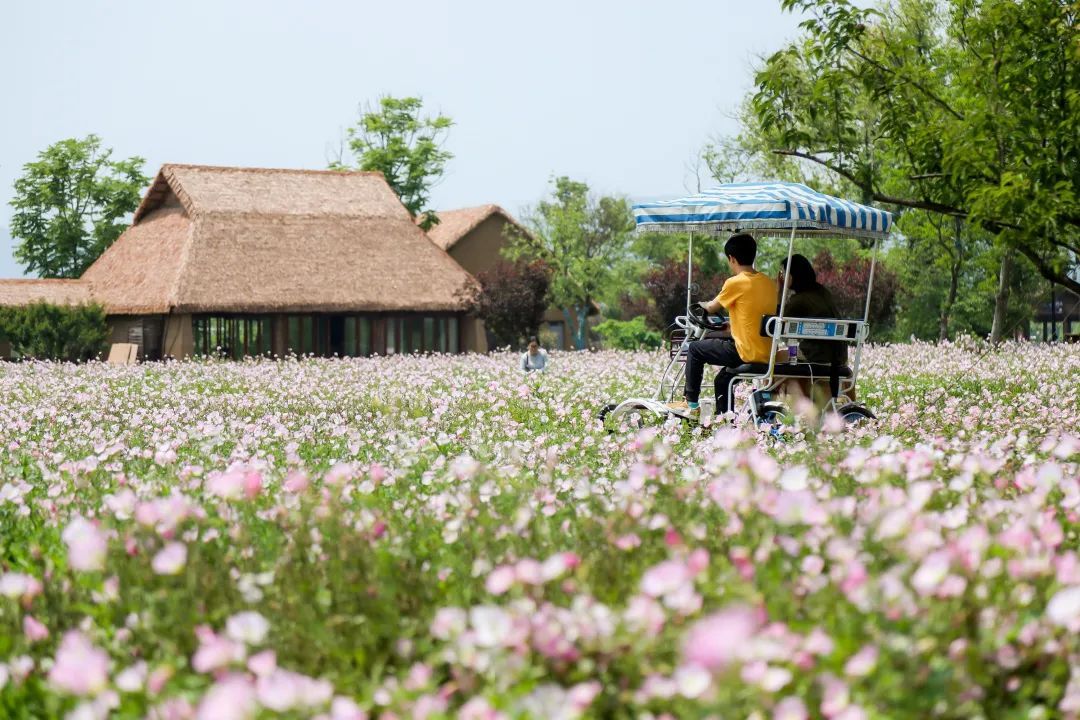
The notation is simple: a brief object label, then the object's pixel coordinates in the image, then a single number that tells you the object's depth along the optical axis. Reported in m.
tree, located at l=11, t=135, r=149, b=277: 59.16
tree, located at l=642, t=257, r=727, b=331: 39.00
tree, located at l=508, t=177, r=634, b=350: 53.34
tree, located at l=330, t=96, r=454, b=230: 54.44
